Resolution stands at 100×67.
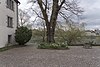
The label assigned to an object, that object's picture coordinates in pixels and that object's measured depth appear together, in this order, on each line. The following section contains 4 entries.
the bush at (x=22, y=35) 9.70
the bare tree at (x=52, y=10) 9.65
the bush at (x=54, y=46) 8.04
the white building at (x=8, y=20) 8.17
